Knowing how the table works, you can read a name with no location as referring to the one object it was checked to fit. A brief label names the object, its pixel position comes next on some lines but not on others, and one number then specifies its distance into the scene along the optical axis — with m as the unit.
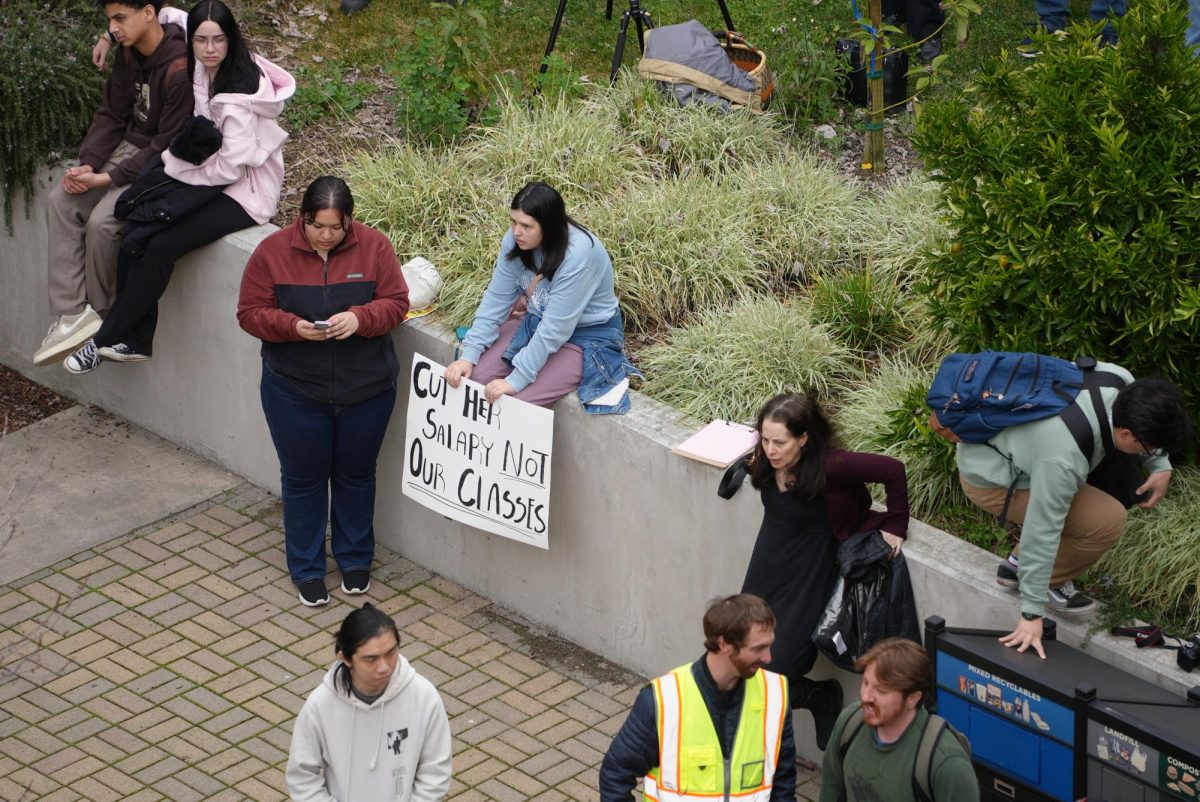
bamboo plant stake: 19.16
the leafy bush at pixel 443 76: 19.47
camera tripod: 20.22
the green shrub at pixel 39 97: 19.00
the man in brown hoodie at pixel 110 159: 17.09
